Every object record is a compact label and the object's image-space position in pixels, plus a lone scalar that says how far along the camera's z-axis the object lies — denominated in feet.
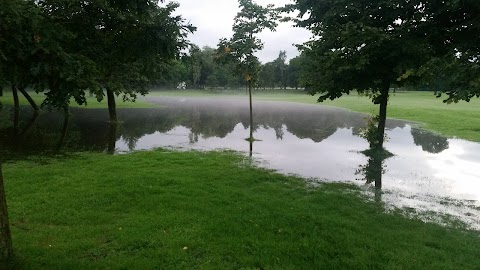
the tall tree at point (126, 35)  24.26
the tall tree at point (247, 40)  86.99
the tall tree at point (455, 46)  24.07
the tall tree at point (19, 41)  16.92
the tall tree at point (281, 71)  469.90
